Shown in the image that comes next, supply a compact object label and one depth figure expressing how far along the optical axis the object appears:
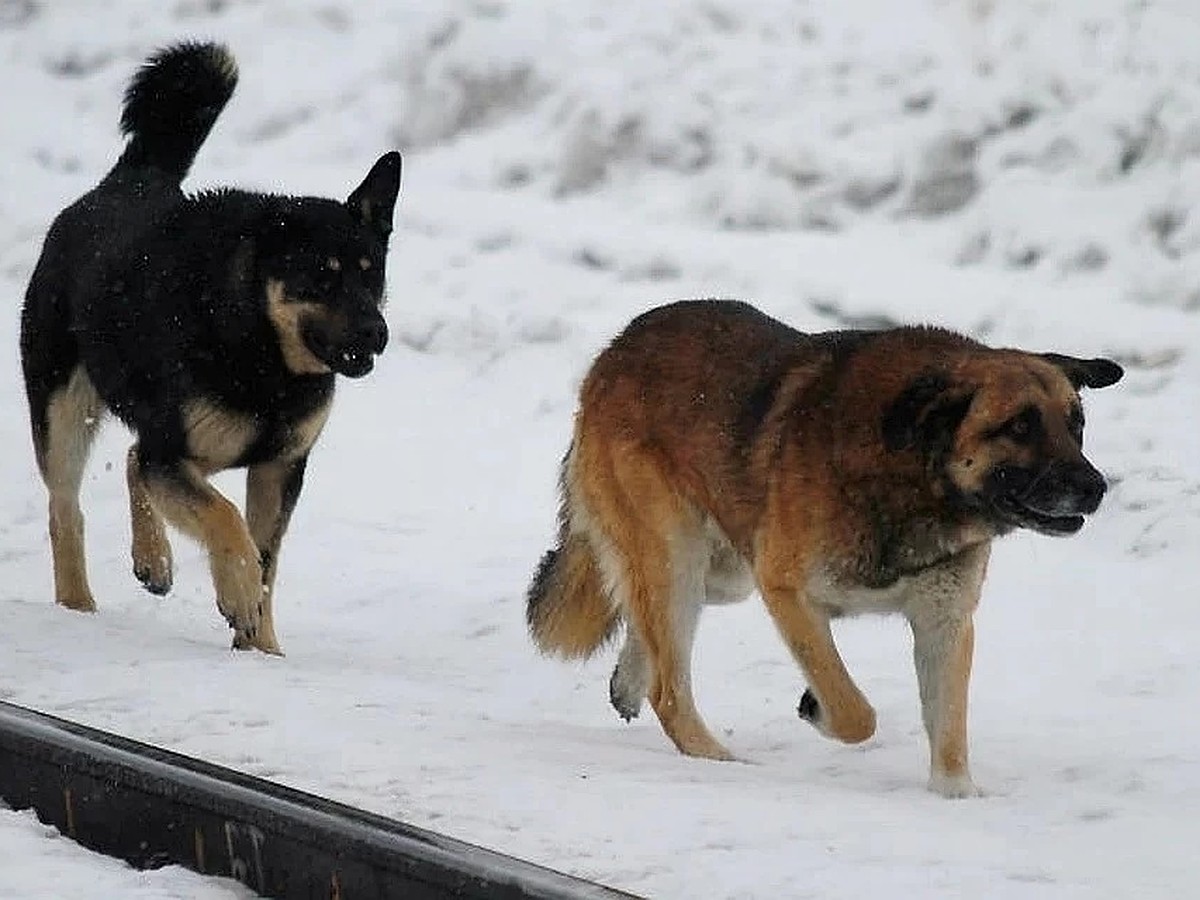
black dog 16.37
